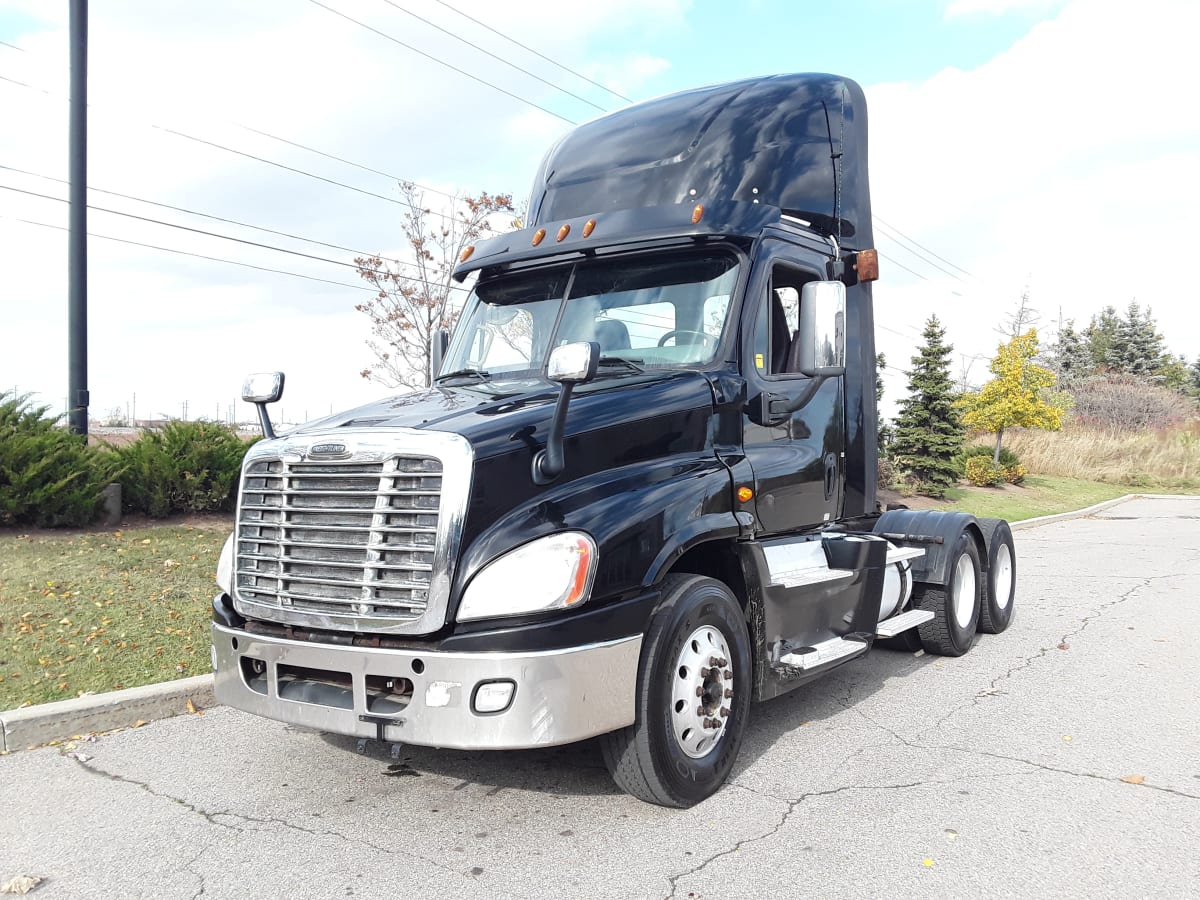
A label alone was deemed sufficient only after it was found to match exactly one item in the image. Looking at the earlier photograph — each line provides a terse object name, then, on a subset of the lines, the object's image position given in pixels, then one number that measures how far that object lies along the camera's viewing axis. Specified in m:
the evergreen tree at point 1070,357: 70.31
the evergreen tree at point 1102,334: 77.50
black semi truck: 3.62
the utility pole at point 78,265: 10.82
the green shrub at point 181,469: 10.23
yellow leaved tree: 29.16
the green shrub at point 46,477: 9.12
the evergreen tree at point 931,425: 23.67
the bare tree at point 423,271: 21.98
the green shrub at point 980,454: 27.31
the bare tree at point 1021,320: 56.16
